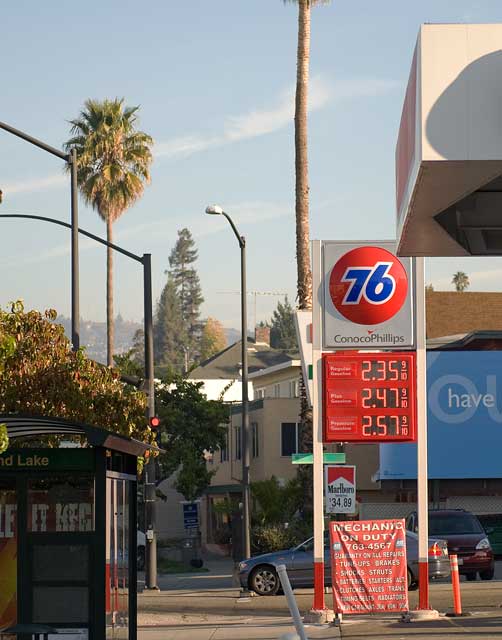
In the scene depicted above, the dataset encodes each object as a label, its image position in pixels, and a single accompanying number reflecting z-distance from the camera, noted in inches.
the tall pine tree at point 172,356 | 7805.1
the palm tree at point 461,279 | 6161.4
